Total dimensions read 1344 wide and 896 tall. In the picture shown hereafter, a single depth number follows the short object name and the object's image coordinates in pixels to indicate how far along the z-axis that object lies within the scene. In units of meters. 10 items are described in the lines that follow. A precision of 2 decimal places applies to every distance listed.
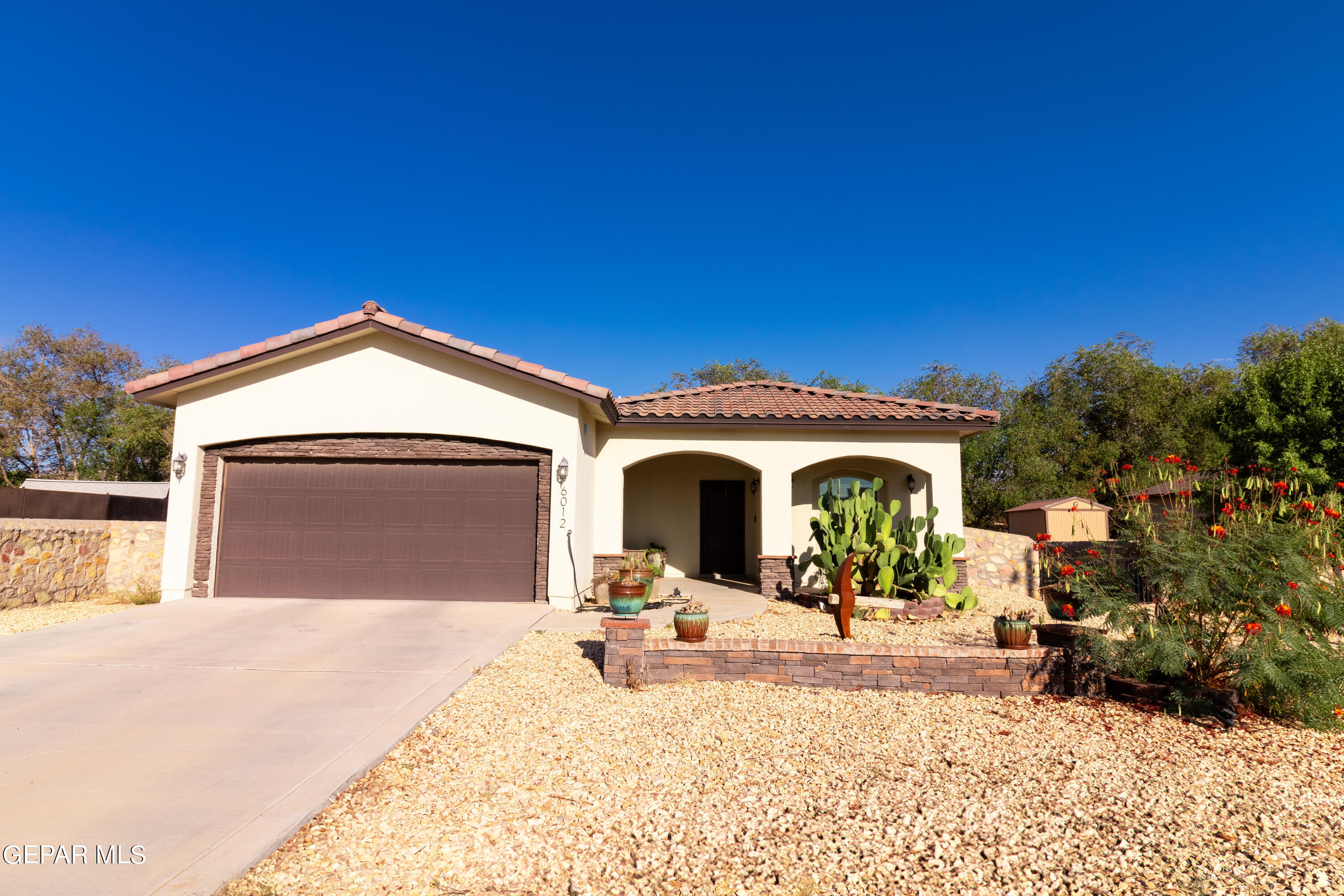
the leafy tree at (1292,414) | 16.83
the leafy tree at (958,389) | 32.69
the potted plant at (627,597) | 7.95
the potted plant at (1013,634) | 5.80
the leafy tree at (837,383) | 34.69
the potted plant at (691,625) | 6.10
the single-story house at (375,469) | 10.01
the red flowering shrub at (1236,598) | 4.71
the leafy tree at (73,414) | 29.45
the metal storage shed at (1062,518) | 20.98
